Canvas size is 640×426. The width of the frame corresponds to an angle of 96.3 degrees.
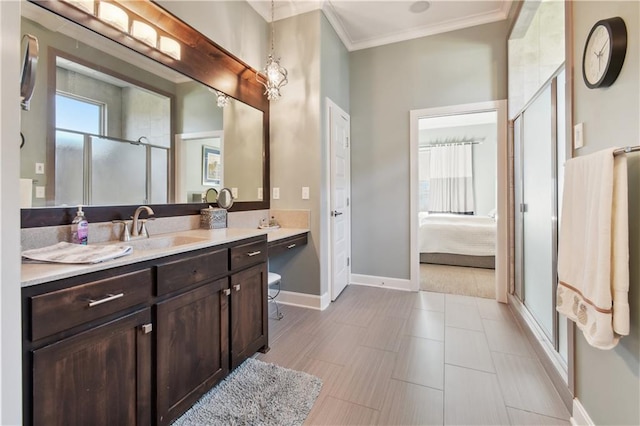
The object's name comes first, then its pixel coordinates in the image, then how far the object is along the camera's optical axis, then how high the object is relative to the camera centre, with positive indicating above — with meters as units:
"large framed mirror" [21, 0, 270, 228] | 1.41 +0.60
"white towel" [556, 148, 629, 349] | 1.03 -0.15
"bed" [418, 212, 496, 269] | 4.39 -0.50
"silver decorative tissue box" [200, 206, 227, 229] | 2.26 -0.05
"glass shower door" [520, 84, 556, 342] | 1.94 +0.02
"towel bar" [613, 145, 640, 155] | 0.98 +0.21
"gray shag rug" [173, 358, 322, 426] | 1.46 -1.05
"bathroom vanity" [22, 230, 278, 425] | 0.93 -0.51
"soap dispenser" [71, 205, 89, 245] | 1.43 -0.09
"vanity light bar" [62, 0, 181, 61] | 1.57 +1.14
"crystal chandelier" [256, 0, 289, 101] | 2.48 +1.18
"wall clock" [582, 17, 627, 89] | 1.10 +0.65
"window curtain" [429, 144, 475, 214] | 7.12 +0.80
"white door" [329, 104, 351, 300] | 3.13 +0.13
